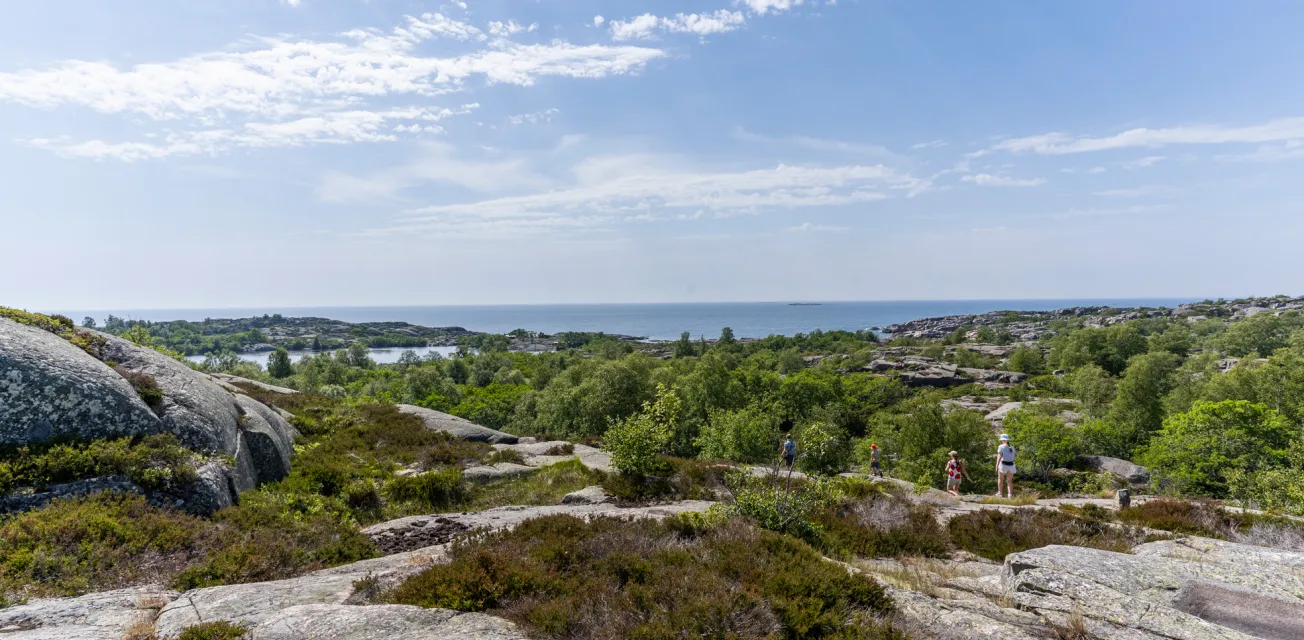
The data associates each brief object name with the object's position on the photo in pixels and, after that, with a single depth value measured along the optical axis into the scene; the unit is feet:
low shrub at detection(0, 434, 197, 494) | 30.53
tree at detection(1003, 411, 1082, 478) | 124.98
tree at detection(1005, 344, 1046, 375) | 336.70
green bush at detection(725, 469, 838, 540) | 34.30
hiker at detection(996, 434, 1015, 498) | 58.95
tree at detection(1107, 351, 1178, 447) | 156.46
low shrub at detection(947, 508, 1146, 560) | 37.19
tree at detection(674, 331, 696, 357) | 419.64
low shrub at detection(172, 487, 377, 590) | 25.88
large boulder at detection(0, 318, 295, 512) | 33.17
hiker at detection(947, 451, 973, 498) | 61.72
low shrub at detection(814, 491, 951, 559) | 35.68
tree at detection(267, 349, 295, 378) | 277.03
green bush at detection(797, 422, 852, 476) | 38.22
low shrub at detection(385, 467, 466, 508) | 48.78
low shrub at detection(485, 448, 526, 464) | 65.81
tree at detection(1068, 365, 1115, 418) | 190.07
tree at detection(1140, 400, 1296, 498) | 90.12
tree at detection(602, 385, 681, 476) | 54.19
